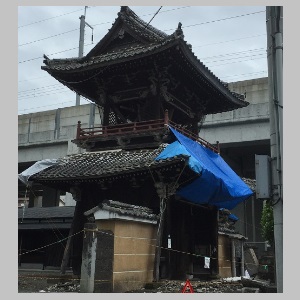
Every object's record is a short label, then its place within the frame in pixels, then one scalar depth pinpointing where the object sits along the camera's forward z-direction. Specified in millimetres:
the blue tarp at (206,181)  15781
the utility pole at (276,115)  7559
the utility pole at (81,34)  36156
